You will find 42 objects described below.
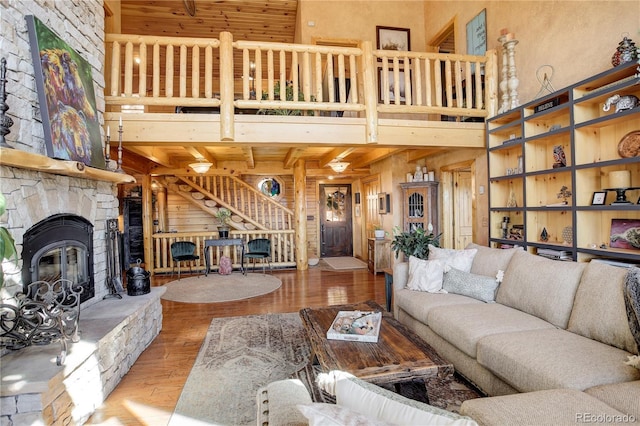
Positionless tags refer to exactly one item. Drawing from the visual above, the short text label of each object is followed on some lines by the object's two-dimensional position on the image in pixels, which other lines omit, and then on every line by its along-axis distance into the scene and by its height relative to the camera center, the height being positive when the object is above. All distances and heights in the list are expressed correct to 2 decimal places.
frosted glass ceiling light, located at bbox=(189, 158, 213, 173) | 6.14 +0.91
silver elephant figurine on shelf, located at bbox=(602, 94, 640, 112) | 2.71 +0.84
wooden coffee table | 1.83 -0.87
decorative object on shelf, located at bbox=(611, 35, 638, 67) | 2.66 +1.23
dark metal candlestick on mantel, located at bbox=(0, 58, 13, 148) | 2.03 +0.68
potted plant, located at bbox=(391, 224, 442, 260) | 3.99 -0.40
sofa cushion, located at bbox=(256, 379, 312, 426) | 1.08 -0.66
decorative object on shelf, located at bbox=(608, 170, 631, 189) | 2.83 +0.21
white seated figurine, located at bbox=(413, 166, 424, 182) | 6.09 +0.62
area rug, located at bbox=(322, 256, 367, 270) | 7.57 -1.25
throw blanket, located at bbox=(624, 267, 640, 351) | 1.76 -0.52
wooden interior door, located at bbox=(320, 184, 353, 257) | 9.25 -0.25
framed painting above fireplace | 2.44 +0.98
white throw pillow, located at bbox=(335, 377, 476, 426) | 0.82 -0.53
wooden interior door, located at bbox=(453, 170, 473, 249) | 5.97 -0.02
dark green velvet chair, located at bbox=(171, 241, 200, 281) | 6.44 -0.69
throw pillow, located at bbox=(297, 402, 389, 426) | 0.78 -0.50
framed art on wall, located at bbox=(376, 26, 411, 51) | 6.05 +3.13
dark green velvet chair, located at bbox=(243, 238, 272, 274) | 6.69 -0.71
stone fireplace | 1.87 -0.21
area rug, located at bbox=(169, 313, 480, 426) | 2.16 -1.27
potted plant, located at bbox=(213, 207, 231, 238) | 6.98 -0.13
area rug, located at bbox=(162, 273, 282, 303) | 5.05 -1.23
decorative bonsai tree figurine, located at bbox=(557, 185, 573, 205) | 3.45 +0.12
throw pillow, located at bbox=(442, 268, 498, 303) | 2.96 -0.71
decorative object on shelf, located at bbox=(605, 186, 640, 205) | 2.79 +0.06
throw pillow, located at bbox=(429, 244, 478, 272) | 3.40 -0.52
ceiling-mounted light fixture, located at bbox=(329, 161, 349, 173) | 6.60 +0.91
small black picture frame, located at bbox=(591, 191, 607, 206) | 3.00 +0.05
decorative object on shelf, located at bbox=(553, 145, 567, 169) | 3.44 +0.50
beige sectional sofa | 1.46 -0.83
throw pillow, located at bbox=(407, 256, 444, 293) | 3.32 -0.68
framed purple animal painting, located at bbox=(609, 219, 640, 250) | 2.79 -0.26
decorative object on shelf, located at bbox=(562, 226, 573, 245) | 3.37 -0.30
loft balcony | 3.66 +1.25
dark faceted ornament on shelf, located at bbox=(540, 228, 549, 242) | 3.70 -0.33
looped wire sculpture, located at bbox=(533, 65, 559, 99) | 3.52 +1.33
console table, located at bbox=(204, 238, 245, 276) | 6.72 -0.59
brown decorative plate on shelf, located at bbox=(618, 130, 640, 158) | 2.75 +0.49
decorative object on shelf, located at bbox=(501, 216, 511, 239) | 4.25 -0.24
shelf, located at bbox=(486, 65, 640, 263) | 2.86 +0.37
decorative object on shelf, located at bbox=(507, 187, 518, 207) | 4.10 +0.08
